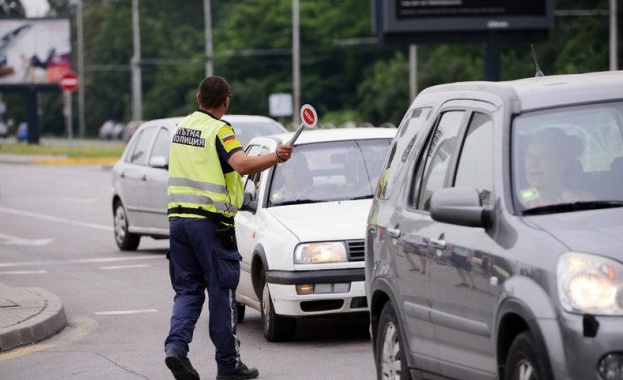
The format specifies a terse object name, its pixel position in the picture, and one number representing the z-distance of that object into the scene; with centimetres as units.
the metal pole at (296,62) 7831
